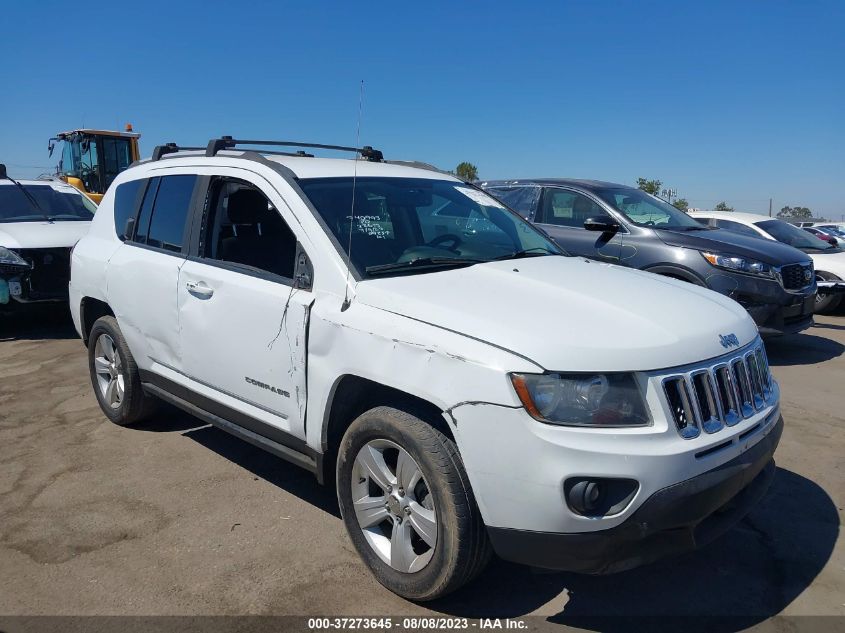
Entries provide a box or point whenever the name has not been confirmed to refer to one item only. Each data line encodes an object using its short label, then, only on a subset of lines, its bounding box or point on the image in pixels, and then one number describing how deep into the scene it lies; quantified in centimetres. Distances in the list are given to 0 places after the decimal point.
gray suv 678
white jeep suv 239
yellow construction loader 1719
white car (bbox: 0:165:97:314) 754
